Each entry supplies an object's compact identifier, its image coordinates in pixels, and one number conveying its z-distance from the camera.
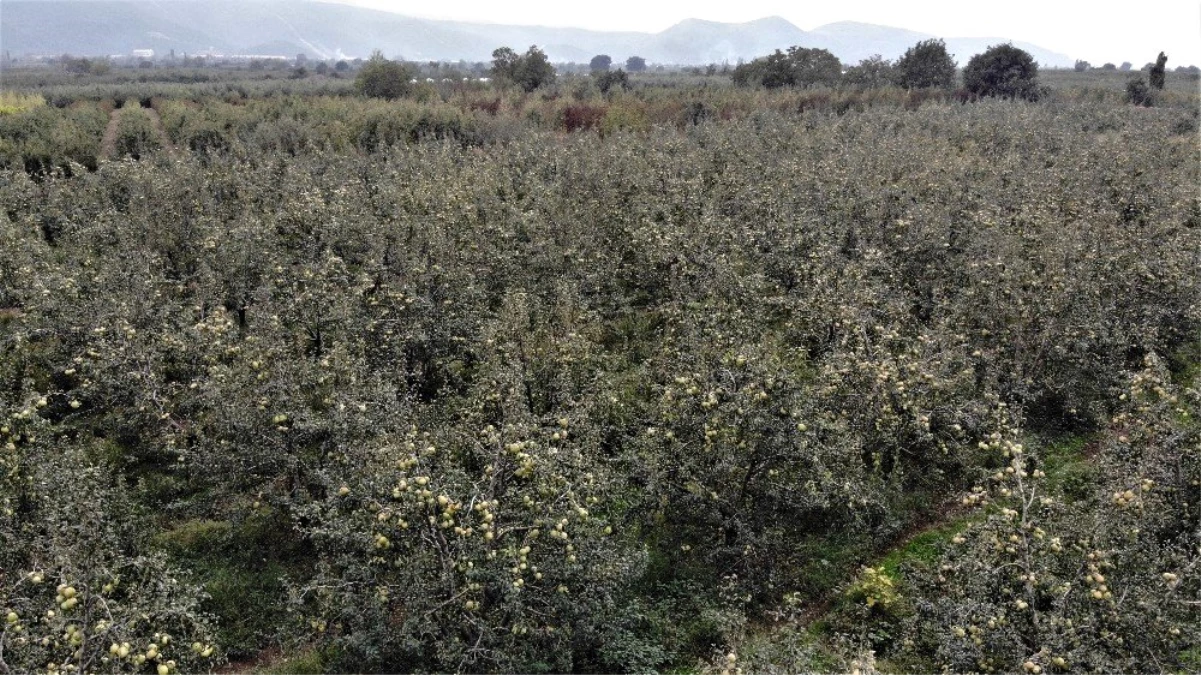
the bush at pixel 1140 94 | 61.31
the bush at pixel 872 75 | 71.19
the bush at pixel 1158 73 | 62.59
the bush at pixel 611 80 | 72.00
